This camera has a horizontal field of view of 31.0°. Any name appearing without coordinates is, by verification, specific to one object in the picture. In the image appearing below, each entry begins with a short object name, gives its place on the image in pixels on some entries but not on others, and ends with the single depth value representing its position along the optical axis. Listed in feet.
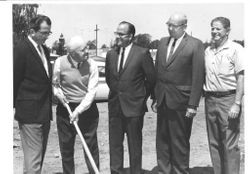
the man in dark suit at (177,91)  14.12
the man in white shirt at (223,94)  13.87
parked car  33.04
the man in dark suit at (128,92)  14.75
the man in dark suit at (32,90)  13.23
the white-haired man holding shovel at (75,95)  14.17
